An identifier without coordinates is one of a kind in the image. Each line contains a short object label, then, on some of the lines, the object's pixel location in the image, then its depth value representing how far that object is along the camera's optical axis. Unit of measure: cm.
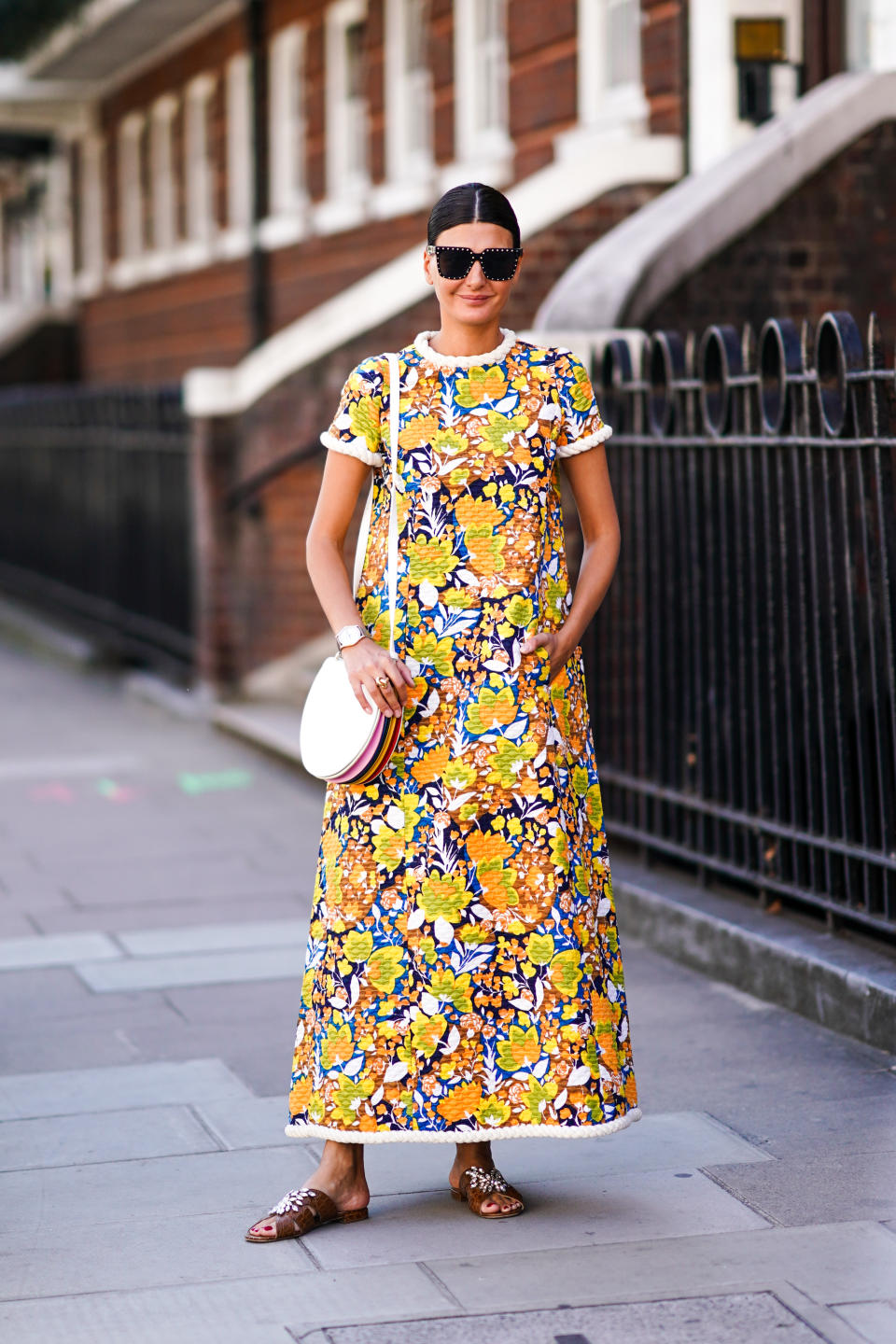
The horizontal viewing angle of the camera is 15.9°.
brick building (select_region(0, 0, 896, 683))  1315
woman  599
